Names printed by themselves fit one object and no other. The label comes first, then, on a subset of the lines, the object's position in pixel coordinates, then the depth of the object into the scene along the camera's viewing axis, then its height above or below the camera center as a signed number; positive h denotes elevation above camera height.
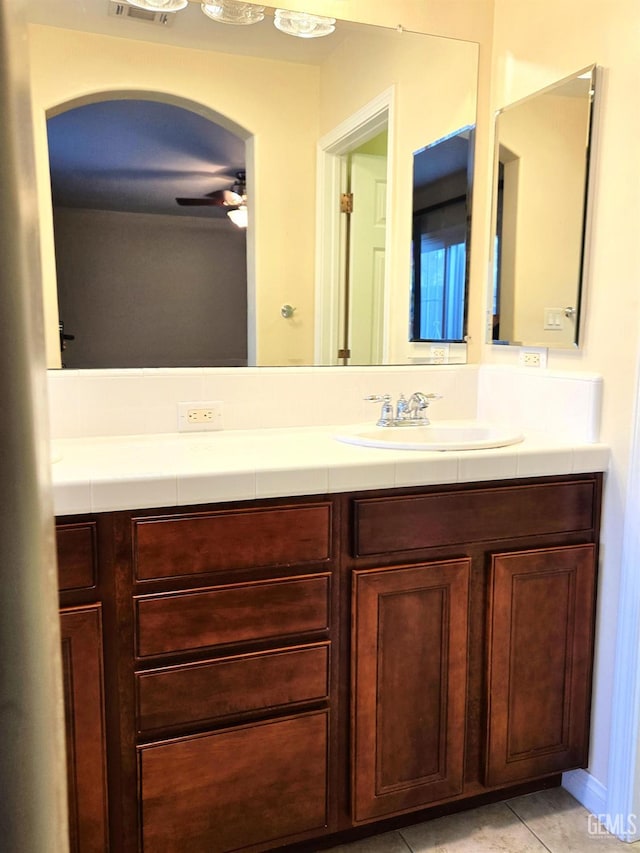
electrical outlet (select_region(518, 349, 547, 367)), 1.88 -0.06
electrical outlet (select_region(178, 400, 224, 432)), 1.81 -0.22
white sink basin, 1.75 -0.26
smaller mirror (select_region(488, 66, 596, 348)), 1.71 +0.34
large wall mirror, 1.65 +0.45
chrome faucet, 1.89 -0.21
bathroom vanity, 1.29 -0.69
